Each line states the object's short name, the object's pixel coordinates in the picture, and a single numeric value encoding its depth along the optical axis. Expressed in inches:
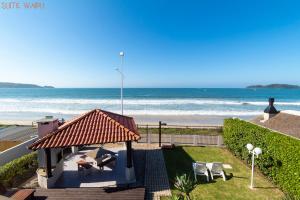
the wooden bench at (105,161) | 398.3
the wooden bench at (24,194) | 268.5
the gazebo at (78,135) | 333.1
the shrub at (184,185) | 280.8
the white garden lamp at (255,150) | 333.1
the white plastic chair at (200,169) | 391.5
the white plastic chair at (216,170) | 391.2
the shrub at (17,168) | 338.9
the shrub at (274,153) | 295.0
